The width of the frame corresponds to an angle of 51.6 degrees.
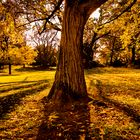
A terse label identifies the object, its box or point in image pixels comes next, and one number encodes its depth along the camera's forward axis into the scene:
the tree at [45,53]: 42.70
